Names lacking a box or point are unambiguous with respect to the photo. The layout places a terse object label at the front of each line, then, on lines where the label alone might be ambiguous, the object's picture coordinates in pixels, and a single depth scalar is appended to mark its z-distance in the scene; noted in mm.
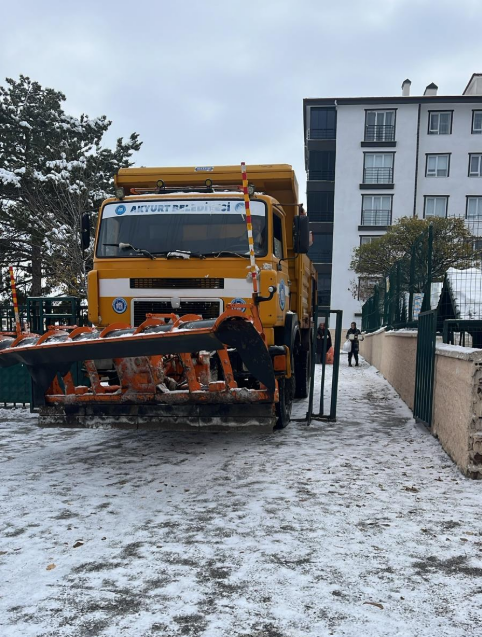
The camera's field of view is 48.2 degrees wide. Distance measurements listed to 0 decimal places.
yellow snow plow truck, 5004
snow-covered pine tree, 23609
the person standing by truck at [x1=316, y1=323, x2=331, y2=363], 17512
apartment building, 41469
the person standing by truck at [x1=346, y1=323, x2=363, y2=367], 19562
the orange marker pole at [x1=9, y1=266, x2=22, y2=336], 5579
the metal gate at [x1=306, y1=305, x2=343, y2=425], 7297
